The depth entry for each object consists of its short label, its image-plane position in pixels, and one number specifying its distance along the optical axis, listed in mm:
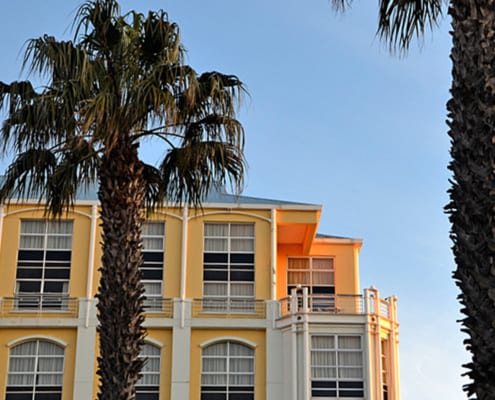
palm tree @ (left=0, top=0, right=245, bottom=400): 12938
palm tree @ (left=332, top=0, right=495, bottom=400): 7652
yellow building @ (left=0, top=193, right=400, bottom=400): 27219
